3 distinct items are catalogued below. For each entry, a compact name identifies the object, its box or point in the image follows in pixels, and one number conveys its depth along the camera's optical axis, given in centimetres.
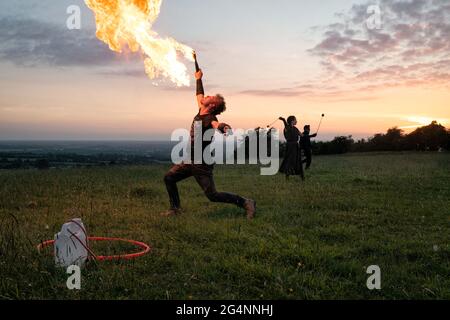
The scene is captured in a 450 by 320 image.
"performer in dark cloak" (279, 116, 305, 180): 1902
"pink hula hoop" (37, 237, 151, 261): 655
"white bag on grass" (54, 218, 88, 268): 611
